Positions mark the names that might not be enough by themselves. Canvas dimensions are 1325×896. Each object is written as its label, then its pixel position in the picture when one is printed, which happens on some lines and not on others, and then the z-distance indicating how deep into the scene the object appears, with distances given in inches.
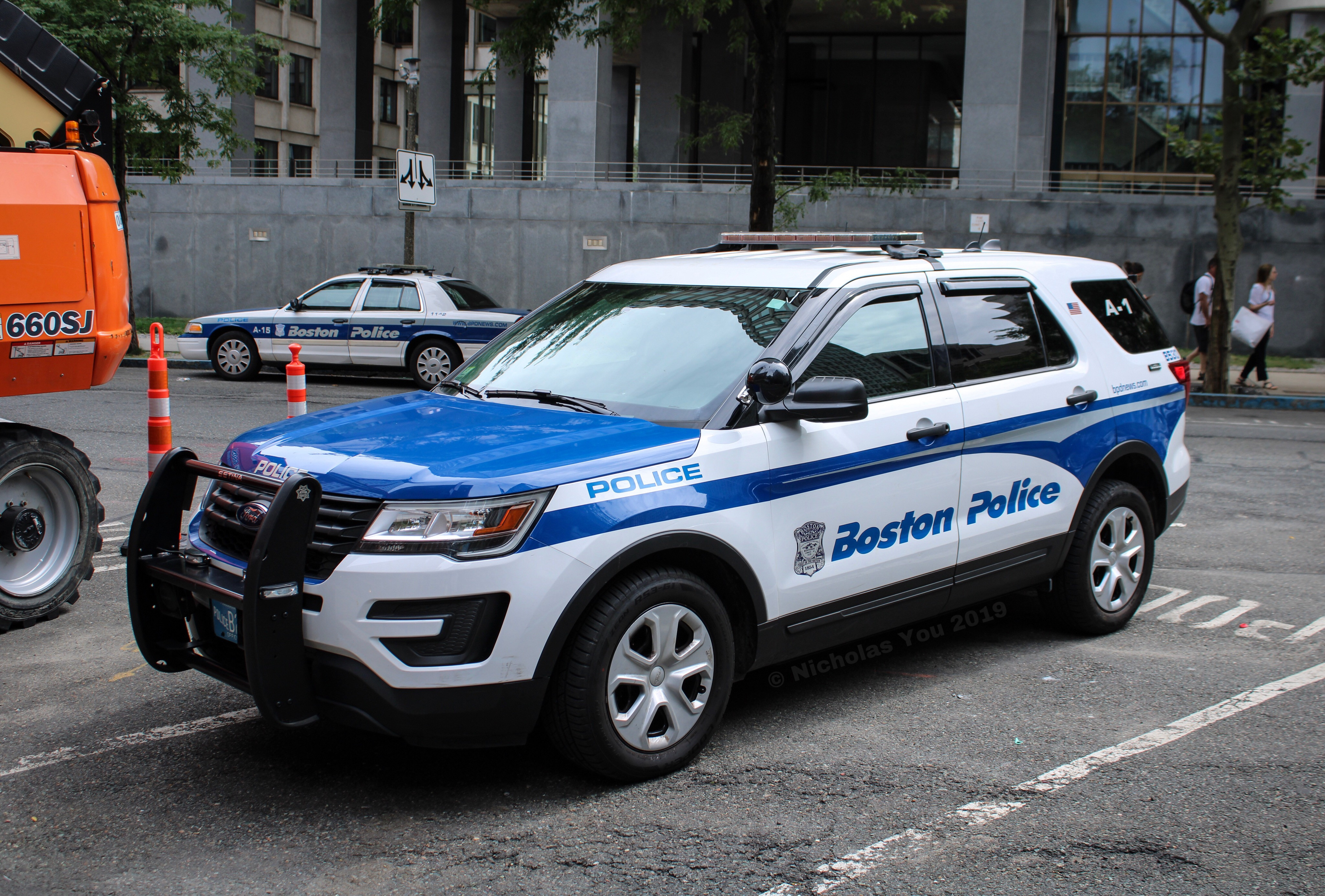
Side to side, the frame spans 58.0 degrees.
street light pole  798.5
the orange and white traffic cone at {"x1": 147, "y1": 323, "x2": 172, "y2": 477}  311.9
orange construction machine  227.5
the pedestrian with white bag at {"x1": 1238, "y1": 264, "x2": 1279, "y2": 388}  703.1
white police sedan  690.8
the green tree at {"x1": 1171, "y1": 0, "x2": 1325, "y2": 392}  678.5
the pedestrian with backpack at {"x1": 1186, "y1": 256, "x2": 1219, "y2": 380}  721.0
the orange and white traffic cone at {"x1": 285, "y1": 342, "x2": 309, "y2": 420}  346.6
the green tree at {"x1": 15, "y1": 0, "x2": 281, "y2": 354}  762.8
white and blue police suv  144.2
